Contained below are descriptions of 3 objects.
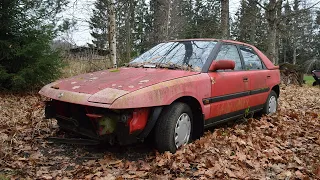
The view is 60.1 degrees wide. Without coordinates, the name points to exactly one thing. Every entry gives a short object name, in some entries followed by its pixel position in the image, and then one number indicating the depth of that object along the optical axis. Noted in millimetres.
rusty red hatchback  2930
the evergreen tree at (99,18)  10714
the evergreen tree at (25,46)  7211
